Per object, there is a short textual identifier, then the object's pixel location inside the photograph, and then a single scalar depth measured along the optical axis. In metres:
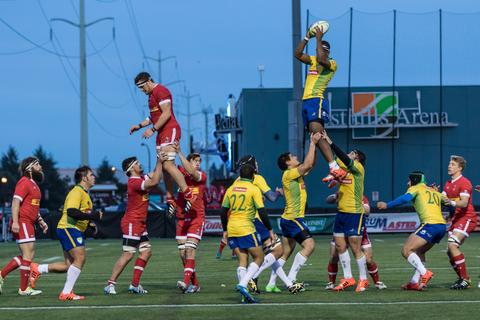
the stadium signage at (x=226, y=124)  72.38
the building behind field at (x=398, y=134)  64.88
